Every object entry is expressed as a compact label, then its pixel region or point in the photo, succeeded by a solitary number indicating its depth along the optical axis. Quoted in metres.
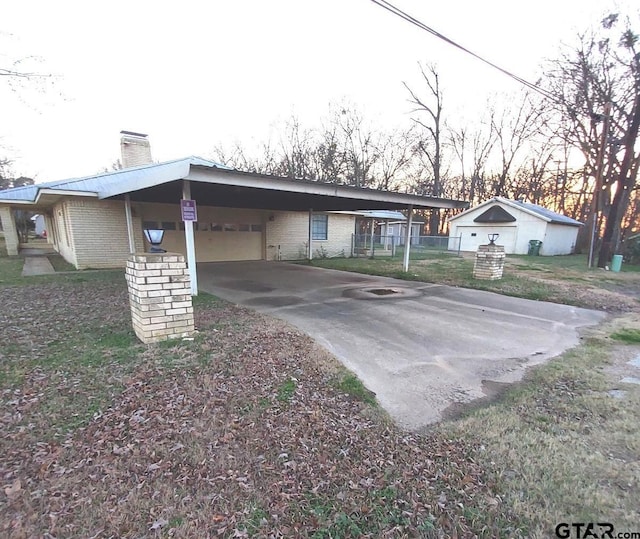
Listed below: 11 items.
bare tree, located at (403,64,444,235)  26.33
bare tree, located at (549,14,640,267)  12.50
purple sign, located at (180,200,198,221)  5.76
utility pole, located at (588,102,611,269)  12.41
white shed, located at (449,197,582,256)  19.53
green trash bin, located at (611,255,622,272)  12.80
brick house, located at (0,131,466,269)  6.67
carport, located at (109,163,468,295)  5.66
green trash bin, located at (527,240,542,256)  19.31
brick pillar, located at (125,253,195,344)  3.70
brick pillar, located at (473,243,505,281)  9.34
